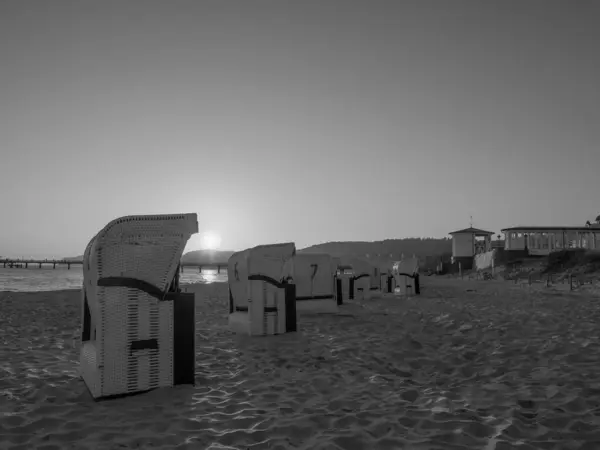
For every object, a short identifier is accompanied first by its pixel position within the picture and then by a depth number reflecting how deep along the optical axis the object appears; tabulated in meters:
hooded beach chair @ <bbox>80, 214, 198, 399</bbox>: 4.26
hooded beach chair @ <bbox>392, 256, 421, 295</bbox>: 18.55
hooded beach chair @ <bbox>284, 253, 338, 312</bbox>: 11.54
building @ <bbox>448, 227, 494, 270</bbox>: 44.84
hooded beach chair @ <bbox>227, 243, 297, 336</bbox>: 8.03
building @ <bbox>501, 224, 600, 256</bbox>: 38.50
